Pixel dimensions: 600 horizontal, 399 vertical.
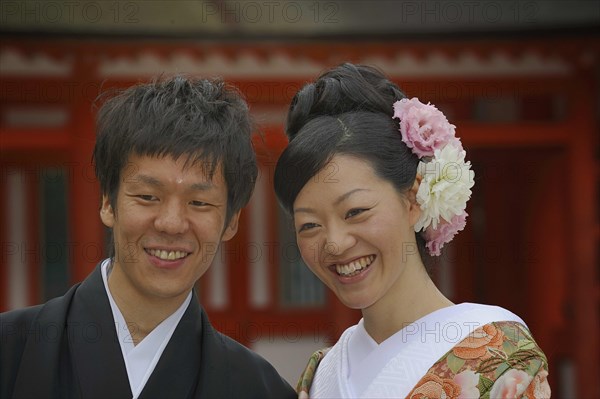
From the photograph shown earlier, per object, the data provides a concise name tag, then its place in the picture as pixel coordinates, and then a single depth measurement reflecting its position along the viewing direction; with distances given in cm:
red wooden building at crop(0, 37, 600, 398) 603
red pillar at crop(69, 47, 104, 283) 610
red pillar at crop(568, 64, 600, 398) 612
